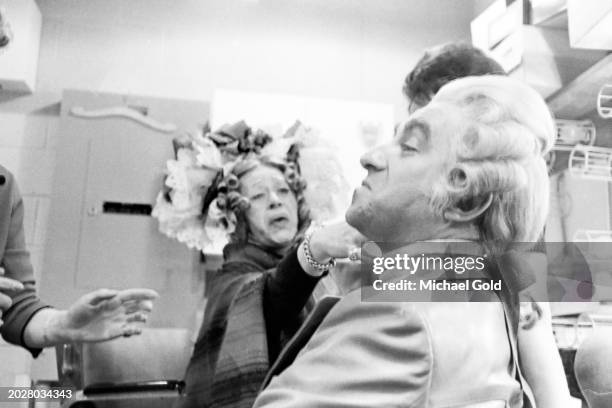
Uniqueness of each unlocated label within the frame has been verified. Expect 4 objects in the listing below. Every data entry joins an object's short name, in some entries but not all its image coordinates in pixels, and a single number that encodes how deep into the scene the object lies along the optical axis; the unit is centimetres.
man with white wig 58
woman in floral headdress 108
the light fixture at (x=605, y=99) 137
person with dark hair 74
